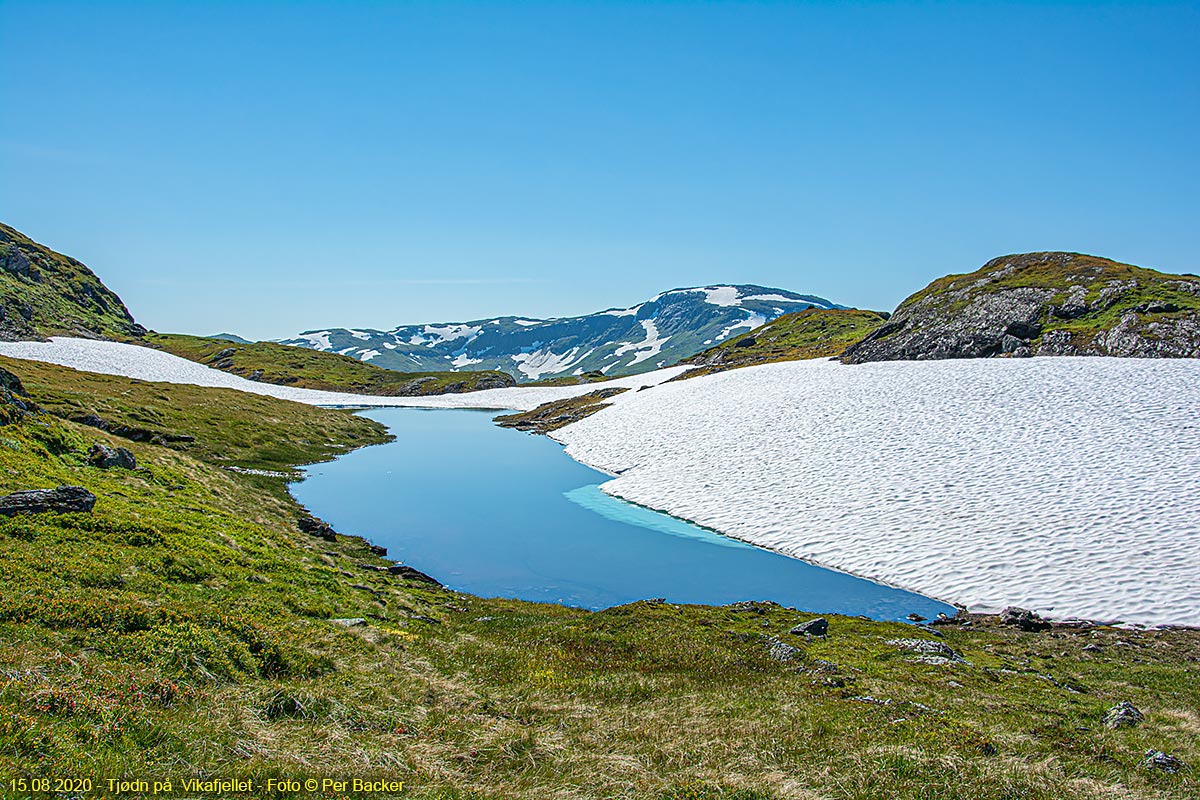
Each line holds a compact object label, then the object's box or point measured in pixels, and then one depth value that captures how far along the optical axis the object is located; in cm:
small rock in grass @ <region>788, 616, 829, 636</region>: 2253
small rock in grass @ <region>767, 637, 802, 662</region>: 1948
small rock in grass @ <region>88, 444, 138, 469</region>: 2811
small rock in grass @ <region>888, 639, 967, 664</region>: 1930
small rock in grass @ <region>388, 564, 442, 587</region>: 2892
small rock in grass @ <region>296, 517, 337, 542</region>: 3372
